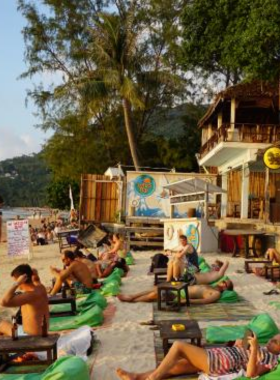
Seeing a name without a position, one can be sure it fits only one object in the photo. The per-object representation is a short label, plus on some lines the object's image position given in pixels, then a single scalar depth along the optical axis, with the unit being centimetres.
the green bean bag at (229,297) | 914
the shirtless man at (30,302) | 580
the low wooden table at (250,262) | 1220
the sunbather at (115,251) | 1393
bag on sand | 1210
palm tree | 2567
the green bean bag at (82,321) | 744
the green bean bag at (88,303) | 835
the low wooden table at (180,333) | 559
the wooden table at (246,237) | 1538
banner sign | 1630
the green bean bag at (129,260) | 1482
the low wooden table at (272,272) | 1145
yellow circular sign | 1684
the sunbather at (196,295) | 894
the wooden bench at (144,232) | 2005
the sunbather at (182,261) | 979
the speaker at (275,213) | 1805
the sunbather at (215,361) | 469
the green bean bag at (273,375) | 443
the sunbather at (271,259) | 1212
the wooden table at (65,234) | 2083
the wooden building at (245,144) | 2072
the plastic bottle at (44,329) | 547
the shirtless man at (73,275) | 933
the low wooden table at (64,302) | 813
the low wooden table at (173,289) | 837
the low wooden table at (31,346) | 511
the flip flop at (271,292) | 996
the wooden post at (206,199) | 1700
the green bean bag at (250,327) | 634
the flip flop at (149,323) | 763
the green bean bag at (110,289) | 996
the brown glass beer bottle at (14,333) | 531
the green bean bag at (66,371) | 448
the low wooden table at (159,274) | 1079
